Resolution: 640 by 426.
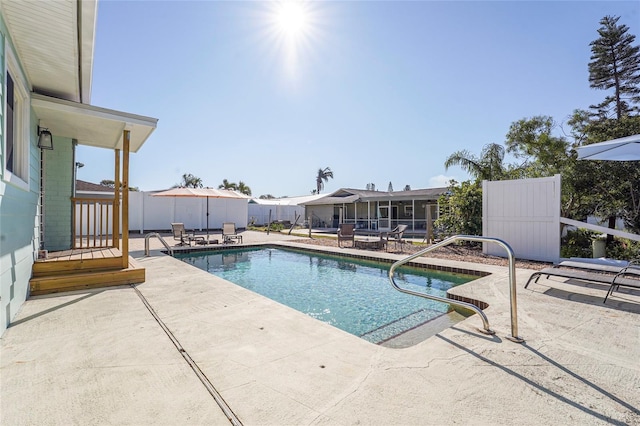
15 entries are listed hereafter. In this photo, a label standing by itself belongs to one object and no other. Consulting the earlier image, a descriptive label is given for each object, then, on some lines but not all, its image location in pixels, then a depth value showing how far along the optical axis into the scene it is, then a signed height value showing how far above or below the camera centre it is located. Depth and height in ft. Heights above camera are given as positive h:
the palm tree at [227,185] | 137.08 +14.32
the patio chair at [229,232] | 44.45 -2.51
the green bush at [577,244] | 31.38 -3.30
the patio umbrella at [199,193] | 40.47 +3.28
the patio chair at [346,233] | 41.60 -2.41
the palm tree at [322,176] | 183.42 +24.13
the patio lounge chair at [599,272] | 14.66 -3.18
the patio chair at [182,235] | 41.05 -2.74
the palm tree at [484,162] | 43.93 +7.93
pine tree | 58.85 +29.57
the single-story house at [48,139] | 11.66 +4.96
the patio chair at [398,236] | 39.51 -2.68
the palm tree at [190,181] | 161.79 +19.31
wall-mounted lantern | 19.16 +4.95
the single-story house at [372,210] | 65.82 +1.72
